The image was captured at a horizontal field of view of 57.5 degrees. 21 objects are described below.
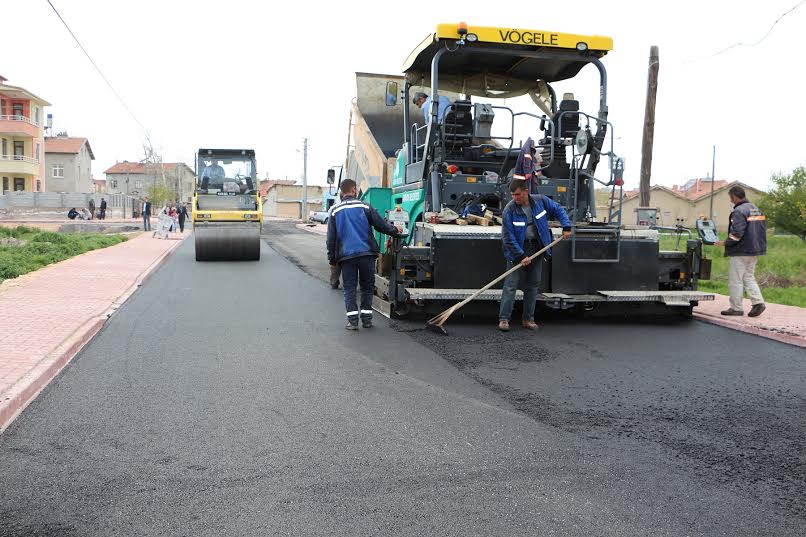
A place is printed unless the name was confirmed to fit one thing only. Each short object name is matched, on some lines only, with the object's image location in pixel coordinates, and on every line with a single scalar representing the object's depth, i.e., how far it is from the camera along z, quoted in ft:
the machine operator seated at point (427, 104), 29.79
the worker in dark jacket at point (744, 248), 29.94
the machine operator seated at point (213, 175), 61.77
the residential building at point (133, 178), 329.72
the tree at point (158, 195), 234.79
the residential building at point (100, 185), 396.57
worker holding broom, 26.14
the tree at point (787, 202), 160.86
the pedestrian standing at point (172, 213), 103.02
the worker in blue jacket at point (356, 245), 27.09
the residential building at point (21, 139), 184.96
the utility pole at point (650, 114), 54.95
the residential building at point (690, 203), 249.34
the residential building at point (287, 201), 302.86
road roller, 58.80
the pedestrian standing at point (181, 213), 122.65
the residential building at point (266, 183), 407.64
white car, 176.18
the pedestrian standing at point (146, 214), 116.16
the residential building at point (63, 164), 242.99
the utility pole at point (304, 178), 211.47
